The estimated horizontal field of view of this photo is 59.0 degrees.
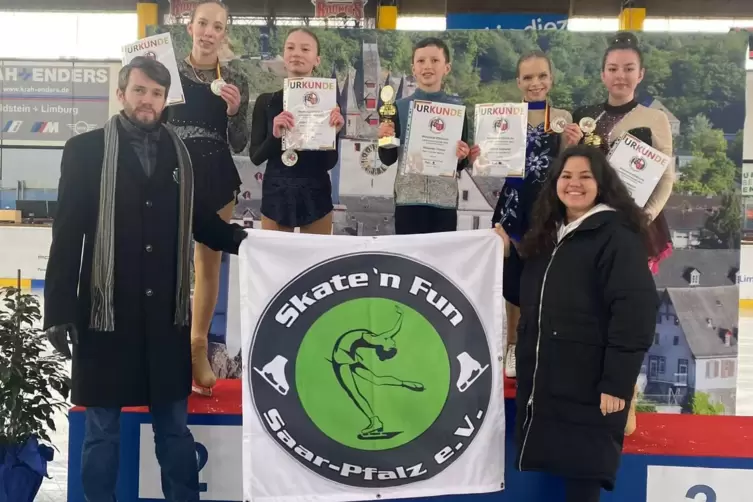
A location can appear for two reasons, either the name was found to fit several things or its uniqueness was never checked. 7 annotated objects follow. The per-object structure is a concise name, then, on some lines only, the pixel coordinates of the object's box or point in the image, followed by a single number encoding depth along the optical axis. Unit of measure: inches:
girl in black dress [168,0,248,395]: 107.1
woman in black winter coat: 76.0
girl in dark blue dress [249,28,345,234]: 112.4
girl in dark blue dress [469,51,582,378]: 107.1
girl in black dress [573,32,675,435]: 105.3
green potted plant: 101.7
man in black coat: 81.4
